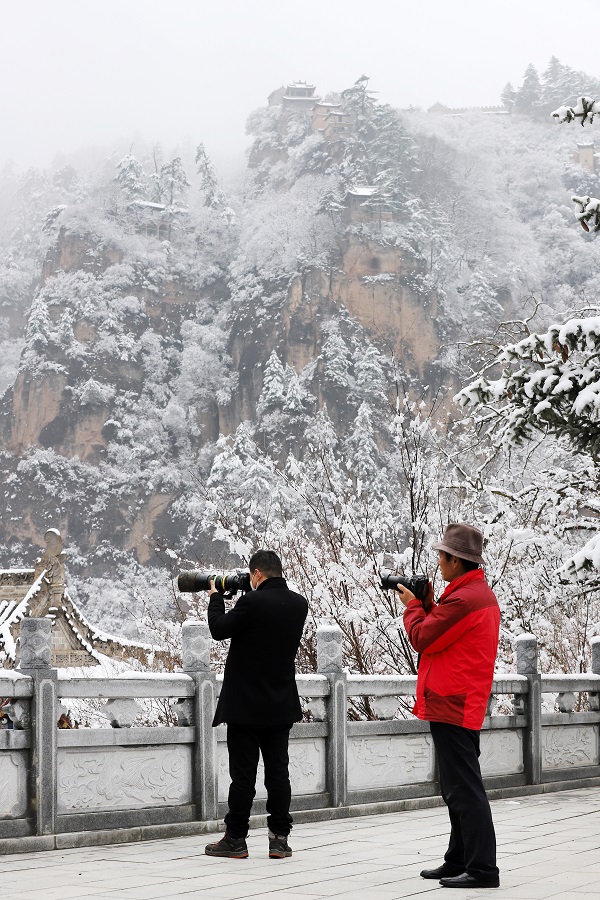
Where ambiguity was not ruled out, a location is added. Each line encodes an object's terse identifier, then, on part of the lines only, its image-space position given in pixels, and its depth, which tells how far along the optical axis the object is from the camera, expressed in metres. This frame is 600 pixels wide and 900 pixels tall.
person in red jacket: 5.56
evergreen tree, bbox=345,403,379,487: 74.25
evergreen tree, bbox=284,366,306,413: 92.49
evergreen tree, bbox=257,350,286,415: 94.25
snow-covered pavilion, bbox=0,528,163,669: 23.88
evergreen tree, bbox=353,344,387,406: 91.38
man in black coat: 6.47
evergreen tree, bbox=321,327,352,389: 93.19
